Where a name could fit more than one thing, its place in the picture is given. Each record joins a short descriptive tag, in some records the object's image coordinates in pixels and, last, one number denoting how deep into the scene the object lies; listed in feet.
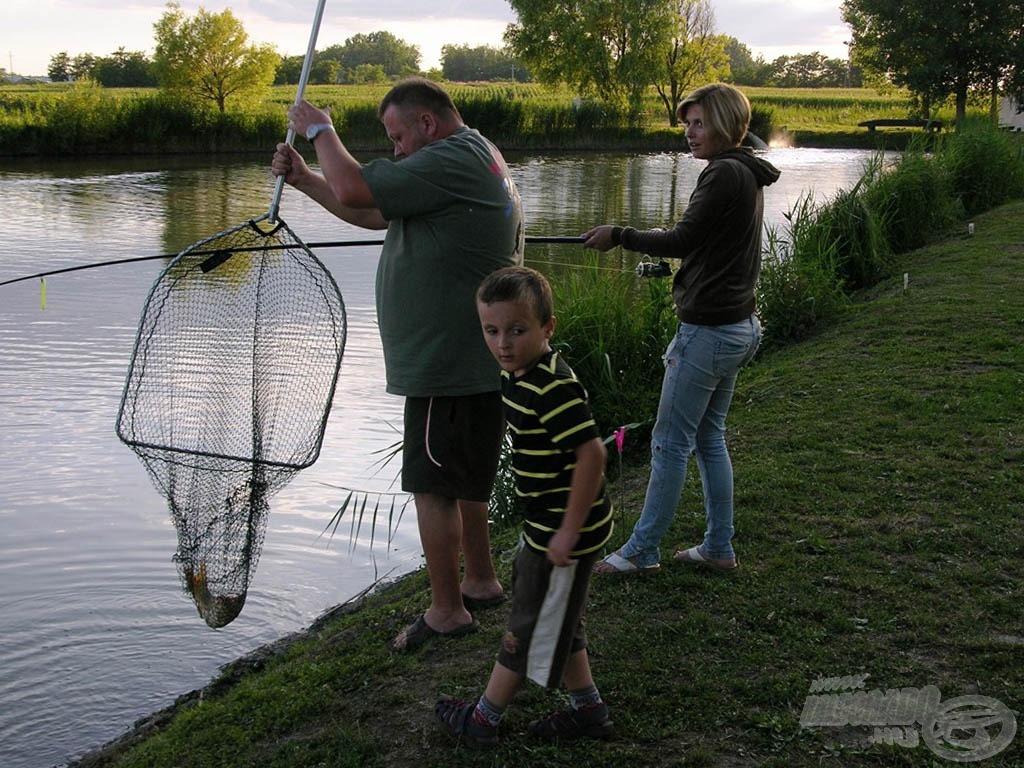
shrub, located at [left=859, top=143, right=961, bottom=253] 41.14
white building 140.67
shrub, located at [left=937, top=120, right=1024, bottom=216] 50.65
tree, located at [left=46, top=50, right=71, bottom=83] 296.51
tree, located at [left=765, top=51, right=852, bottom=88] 384.47
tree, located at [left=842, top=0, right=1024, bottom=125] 130.82
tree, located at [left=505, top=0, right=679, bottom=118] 174.91
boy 9.33
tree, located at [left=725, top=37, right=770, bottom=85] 358.23
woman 12.34
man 11.46
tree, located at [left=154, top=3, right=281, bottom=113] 130.82
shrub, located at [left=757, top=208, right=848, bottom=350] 29.89
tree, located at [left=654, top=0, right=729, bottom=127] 181.16
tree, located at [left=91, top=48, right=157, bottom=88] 230.48
